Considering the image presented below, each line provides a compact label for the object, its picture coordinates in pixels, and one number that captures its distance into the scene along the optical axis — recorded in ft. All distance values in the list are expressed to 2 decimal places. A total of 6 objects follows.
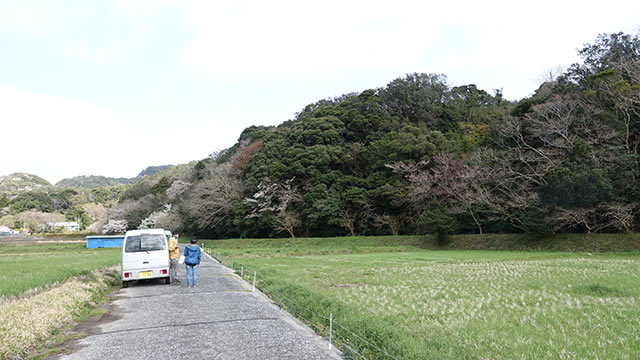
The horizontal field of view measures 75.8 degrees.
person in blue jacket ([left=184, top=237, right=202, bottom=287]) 45.52
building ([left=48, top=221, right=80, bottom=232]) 335.88
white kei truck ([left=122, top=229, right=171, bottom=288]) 46.44
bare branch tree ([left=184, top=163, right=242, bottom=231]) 180.45
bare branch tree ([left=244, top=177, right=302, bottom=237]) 158.10
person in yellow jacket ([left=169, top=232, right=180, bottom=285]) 49.49
